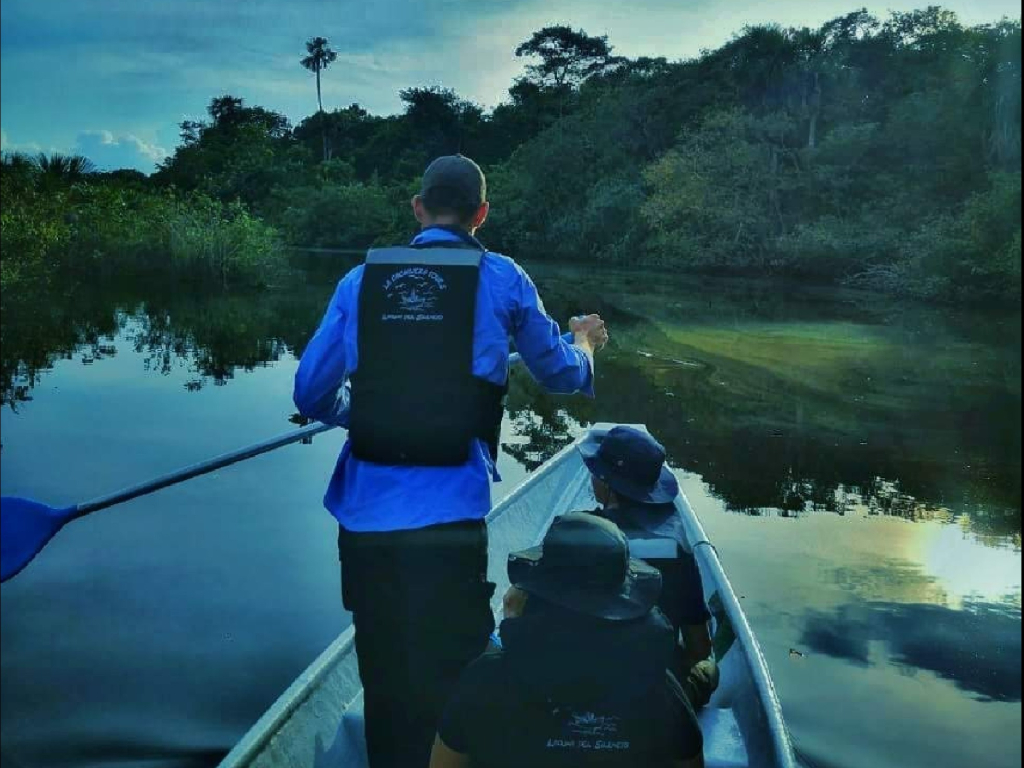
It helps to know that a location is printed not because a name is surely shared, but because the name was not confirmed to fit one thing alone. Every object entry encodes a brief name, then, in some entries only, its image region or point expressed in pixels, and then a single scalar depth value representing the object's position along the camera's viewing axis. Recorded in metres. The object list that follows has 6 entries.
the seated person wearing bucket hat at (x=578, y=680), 1.50
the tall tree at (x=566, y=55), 38.84
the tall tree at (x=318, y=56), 57.47
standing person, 1.96
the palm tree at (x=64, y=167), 17.95
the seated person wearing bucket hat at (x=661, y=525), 2.44
